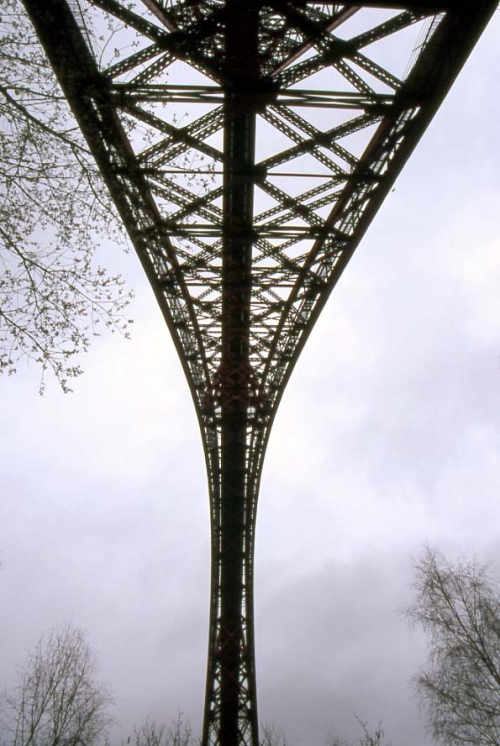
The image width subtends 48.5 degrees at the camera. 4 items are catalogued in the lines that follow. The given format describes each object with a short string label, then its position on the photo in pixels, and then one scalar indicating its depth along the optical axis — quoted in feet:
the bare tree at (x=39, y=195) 22.52
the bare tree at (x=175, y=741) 78.07
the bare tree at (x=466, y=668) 56.87
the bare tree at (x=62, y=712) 73.31
